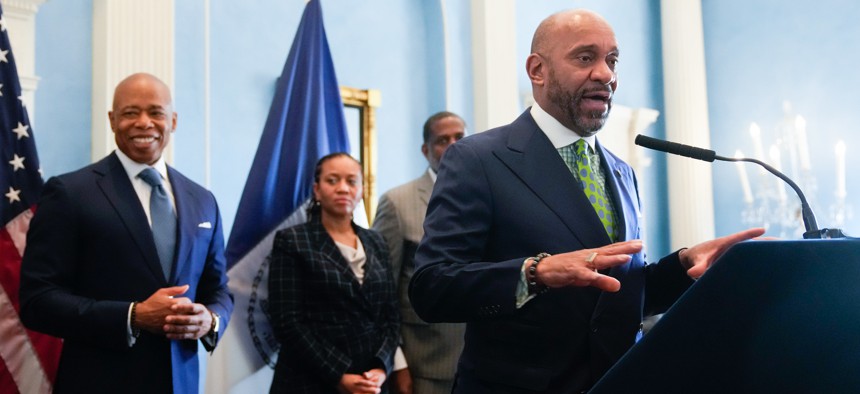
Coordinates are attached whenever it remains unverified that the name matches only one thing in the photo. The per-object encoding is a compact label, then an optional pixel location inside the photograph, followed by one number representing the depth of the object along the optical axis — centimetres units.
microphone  119
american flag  226
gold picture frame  437
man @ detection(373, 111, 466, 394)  283
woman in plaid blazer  259
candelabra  496
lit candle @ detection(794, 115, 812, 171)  478
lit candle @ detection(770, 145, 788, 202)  467
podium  77
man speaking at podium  131
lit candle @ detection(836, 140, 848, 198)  482
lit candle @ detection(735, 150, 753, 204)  507
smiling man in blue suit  191
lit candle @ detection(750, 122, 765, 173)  466
